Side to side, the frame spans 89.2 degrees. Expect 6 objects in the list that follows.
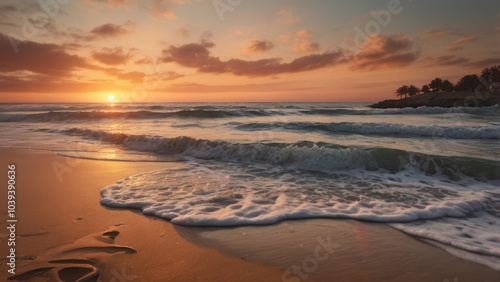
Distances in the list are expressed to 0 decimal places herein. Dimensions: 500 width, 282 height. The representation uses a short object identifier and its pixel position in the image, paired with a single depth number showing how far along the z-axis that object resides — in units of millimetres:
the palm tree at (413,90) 78838
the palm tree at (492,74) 63416
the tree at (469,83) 63281
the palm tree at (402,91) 82188
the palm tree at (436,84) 73356
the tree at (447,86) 70000
